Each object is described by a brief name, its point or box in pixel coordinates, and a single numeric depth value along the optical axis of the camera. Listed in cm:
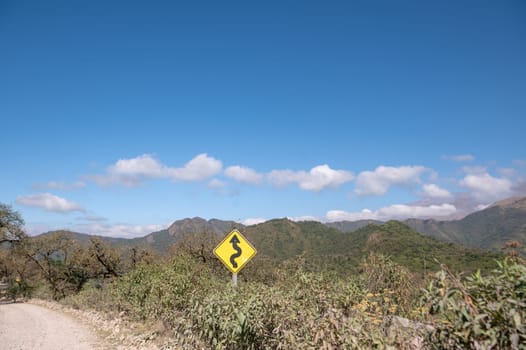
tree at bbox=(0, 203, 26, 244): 2750
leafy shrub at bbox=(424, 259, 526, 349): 206
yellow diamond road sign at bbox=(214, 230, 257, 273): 630
